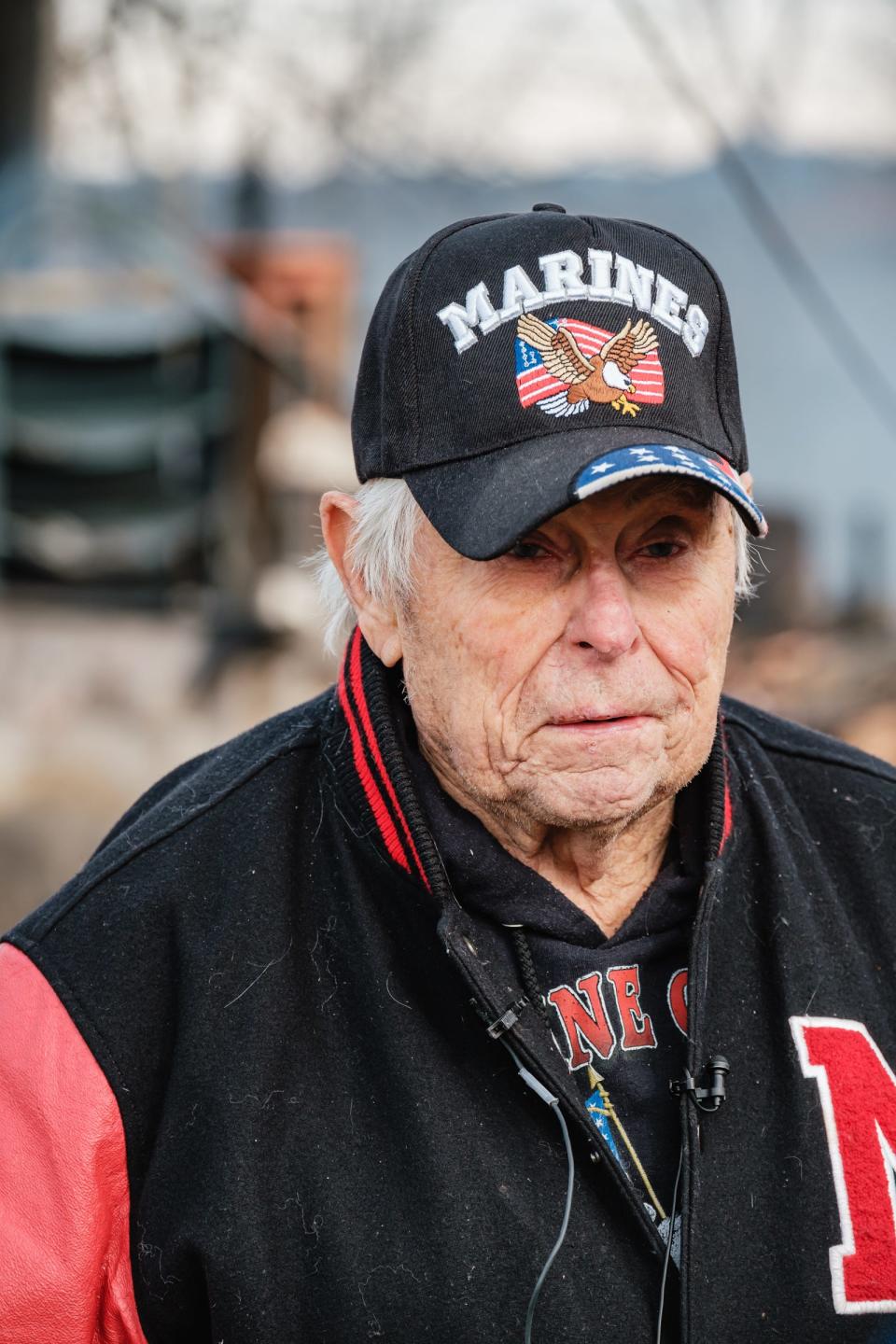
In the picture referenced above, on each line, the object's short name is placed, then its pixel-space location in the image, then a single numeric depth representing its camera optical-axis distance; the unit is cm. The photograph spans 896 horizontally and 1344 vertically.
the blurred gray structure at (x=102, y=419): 1261
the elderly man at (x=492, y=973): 299
